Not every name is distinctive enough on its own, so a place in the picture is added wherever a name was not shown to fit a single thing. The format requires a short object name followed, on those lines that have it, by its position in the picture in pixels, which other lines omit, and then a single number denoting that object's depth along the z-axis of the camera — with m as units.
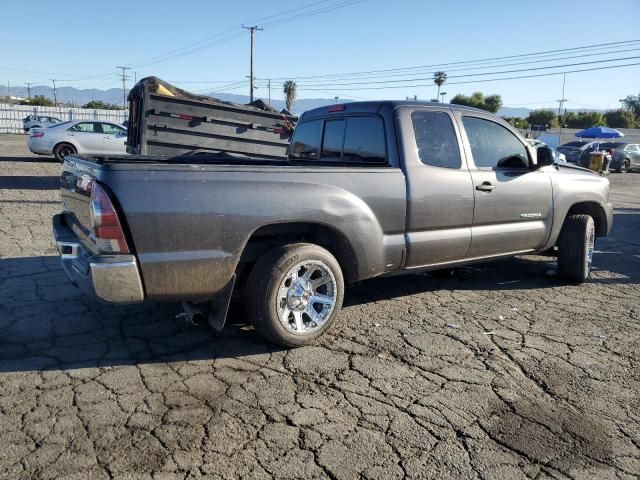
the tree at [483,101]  67.44
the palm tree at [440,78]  84.62
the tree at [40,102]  70.40
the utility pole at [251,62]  50.91
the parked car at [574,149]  24.55
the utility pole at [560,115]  65.30
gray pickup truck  3.20
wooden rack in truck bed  8.86
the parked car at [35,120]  37.59
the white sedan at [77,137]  15.82
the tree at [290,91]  81.38
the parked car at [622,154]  25.48
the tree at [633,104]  76.81
